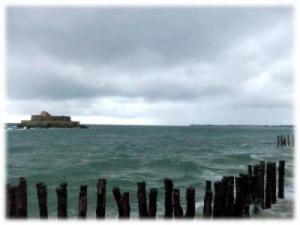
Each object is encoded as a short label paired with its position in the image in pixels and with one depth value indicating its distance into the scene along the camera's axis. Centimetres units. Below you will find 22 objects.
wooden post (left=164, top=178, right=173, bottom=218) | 995
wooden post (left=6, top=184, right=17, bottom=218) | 838
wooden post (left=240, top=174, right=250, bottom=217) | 1085
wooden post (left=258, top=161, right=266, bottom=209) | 1202
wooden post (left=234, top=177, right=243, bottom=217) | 1067
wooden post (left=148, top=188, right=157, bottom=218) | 952
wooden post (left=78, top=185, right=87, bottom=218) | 905
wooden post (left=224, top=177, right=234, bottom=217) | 1011
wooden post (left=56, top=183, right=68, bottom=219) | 898
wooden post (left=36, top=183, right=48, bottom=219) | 900
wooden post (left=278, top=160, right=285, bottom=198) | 1353
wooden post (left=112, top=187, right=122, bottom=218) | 936
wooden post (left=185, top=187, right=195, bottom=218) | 945
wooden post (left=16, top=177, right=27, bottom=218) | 838
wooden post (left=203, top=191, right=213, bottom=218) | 943
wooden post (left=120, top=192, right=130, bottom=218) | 923
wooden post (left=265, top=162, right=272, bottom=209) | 1221
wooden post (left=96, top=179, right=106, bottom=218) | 951
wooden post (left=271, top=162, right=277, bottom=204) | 1269
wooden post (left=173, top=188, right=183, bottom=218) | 932
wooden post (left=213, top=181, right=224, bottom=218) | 972
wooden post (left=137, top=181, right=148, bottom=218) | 955
